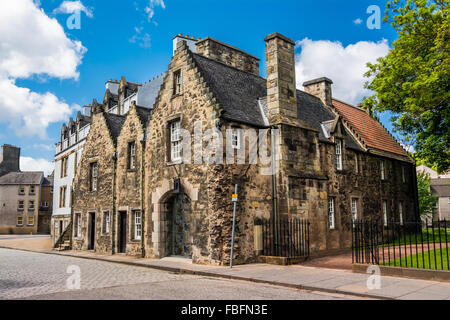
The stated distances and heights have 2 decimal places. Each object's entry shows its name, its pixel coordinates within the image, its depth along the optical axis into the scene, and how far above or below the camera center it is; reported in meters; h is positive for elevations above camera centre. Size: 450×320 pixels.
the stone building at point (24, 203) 56.88 +2.04
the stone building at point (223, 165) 15.01 +2.26
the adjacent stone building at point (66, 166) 35.50 +4.90
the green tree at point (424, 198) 42.50 +1.58
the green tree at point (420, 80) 17.66 +6.50
